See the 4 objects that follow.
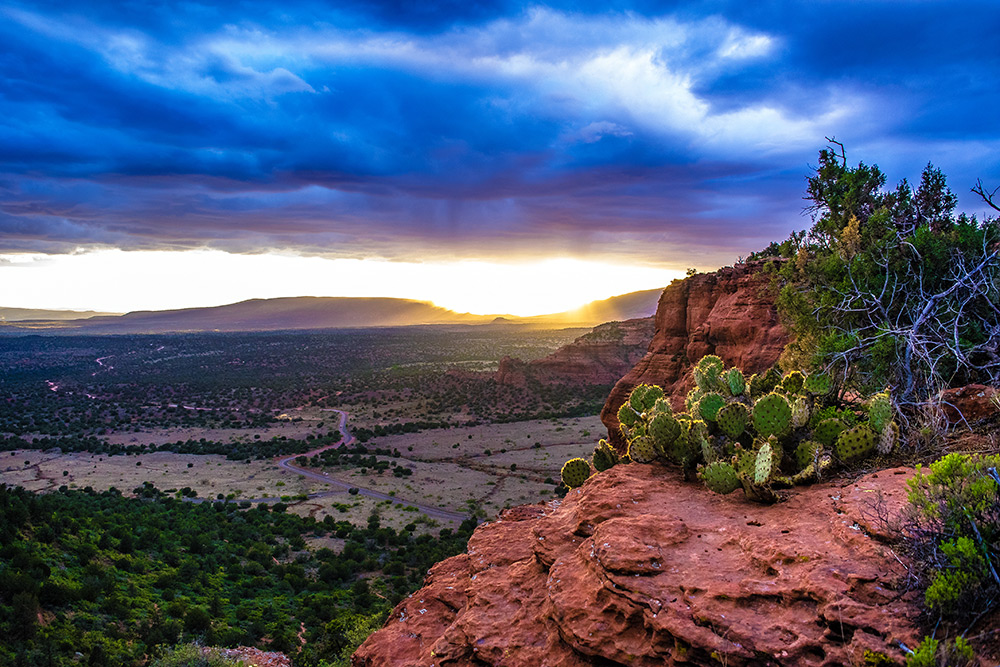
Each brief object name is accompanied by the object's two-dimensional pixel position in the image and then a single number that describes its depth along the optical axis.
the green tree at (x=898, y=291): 9.27
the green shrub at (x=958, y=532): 3.64
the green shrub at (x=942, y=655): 3.19
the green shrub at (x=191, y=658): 12.35
